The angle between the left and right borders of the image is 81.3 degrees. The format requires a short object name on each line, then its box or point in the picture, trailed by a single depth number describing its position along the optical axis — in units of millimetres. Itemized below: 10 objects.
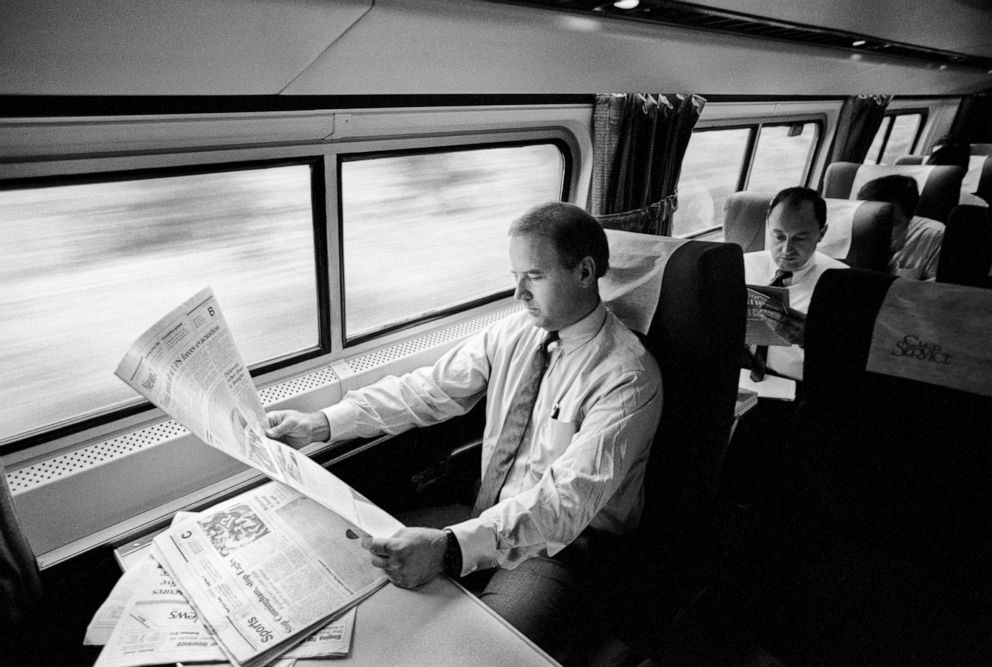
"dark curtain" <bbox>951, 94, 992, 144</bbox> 7574
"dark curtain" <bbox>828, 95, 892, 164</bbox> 5344
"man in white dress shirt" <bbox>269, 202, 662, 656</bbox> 1491
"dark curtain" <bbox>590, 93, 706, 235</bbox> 2823
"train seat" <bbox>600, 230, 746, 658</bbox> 1748
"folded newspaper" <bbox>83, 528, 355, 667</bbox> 1107
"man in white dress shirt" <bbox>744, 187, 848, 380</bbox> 2957
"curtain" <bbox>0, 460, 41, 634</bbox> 1341
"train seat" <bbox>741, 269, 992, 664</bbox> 1512
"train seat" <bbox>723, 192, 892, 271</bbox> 3557
